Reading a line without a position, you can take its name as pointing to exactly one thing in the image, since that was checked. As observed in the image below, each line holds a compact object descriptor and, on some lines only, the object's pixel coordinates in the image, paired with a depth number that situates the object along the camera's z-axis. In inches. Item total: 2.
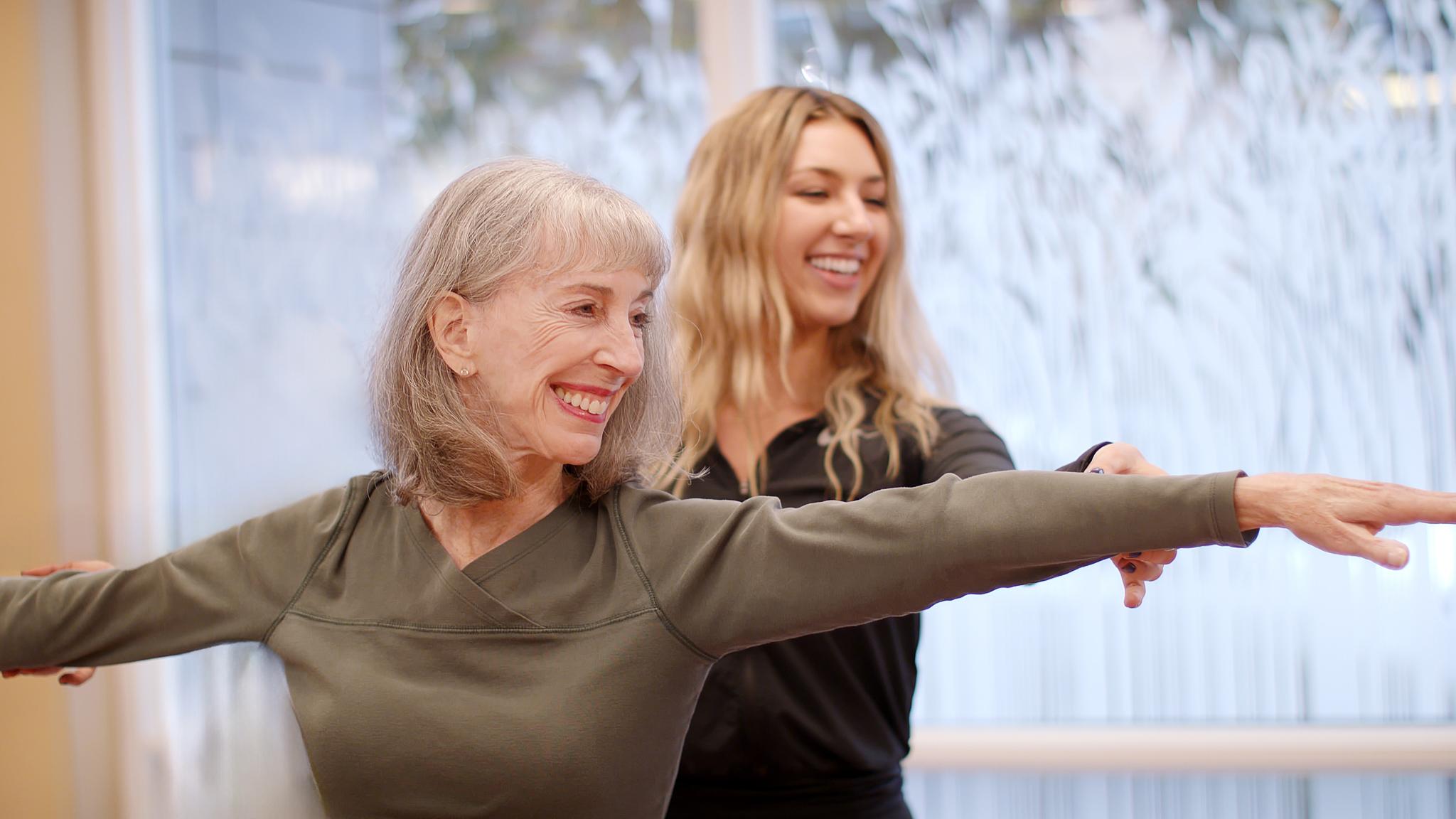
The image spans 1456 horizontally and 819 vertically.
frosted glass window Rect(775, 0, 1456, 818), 90.1
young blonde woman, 59.6
